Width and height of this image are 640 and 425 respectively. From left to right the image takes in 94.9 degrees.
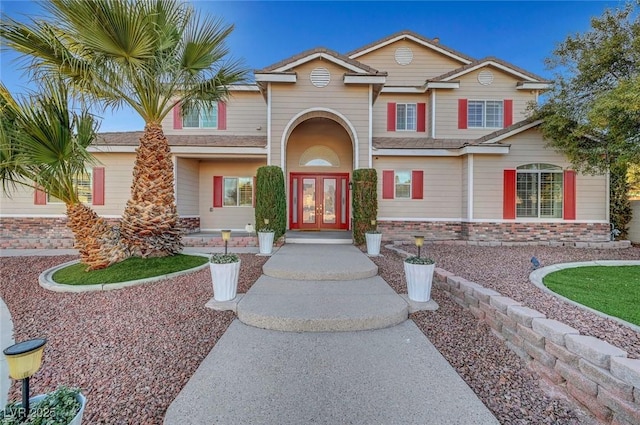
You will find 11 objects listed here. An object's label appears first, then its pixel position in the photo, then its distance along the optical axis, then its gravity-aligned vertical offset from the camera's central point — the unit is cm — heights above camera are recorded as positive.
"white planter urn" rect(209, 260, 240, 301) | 488 -115
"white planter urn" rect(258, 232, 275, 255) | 880 -93
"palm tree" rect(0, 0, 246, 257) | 554 +317
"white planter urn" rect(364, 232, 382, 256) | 875 -93
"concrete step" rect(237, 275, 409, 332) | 409 -147
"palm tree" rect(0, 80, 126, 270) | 514 +107
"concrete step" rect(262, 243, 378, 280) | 624 -125
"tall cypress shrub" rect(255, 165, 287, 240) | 944 +42
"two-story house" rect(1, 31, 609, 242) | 1084 +229
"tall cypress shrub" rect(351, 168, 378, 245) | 969 +33
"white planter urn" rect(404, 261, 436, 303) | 489 -114
